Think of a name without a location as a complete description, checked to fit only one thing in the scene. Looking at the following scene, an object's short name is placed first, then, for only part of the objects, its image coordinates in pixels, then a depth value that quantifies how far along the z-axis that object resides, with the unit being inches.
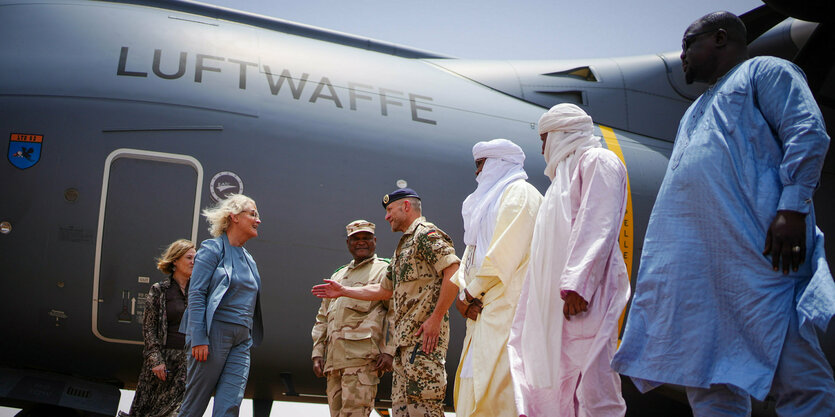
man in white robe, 124.0
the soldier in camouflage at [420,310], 147.8
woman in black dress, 181.8
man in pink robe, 105.3
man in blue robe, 83.4
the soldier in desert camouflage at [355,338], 182.2
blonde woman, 159.0
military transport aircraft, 179.0
